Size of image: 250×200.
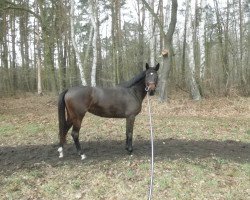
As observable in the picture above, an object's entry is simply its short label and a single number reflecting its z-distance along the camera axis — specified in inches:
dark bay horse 286.0
